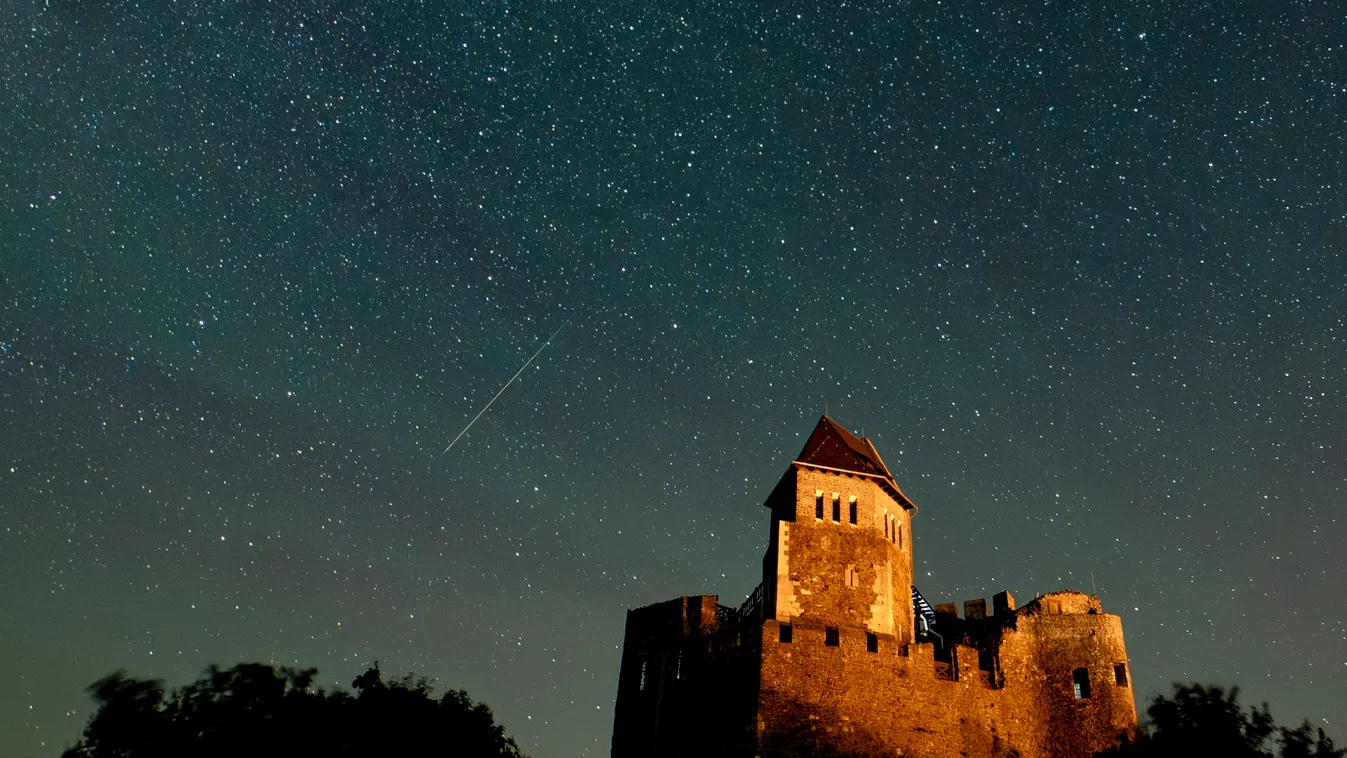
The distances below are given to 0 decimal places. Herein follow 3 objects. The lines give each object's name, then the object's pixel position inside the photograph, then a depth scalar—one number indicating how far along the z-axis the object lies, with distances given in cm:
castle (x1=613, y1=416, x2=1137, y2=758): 3700
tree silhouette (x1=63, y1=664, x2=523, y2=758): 3025
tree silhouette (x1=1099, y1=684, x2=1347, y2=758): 2716
